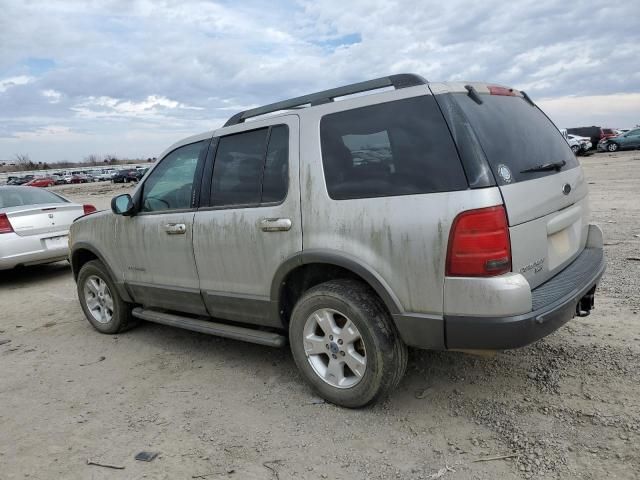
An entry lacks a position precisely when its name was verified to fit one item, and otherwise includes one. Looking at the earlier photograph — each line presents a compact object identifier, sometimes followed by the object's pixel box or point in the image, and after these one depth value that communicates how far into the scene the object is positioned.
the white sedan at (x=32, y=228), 7.40
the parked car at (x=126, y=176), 50.20
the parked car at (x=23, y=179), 54.27
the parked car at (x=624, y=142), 30.97
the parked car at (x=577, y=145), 31.24
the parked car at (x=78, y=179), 61.84
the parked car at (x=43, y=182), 51.76
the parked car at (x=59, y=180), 59.44
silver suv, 2.68
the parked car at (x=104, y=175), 64.71
